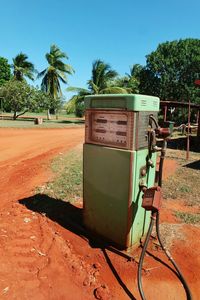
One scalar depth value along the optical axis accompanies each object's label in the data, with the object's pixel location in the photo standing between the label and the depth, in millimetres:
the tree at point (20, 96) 25375
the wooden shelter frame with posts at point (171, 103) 12362
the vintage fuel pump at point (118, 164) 2930
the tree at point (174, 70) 26859
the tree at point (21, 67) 37125
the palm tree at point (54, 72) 31406
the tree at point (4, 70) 48188
